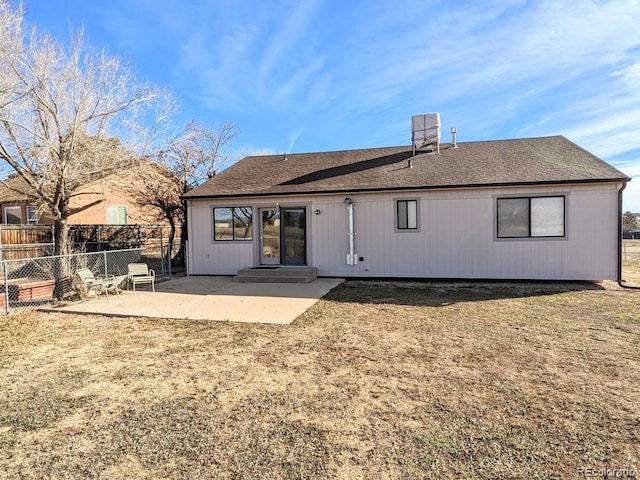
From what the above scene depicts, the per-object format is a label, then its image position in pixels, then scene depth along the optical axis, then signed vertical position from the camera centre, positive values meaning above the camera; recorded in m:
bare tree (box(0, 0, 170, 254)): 7.92 +2.88
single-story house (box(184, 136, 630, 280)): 9.66 +0.45
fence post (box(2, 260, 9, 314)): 6.80 -1.19
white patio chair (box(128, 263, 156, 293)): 9.50 -0.99
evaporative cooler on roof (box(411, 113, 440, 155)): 12.70 +3.49
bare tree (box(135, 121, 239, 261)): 15.41 +3.01
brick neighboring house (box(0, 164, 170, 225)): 19.38 +1.24
